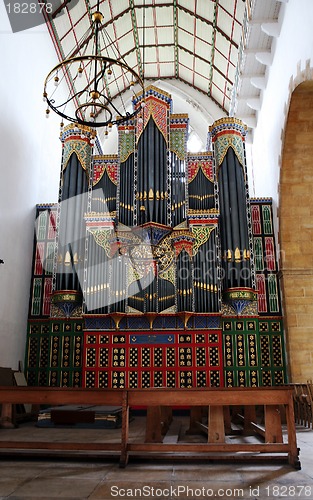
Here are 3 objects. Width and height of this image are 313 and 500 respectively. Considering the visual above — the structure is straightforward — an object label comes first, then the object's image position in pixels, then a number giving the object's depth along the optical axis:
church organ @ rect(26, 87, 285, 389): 10.86
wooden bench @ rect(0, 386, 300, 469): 4.60
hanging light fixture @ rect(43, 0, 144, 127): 14.82
